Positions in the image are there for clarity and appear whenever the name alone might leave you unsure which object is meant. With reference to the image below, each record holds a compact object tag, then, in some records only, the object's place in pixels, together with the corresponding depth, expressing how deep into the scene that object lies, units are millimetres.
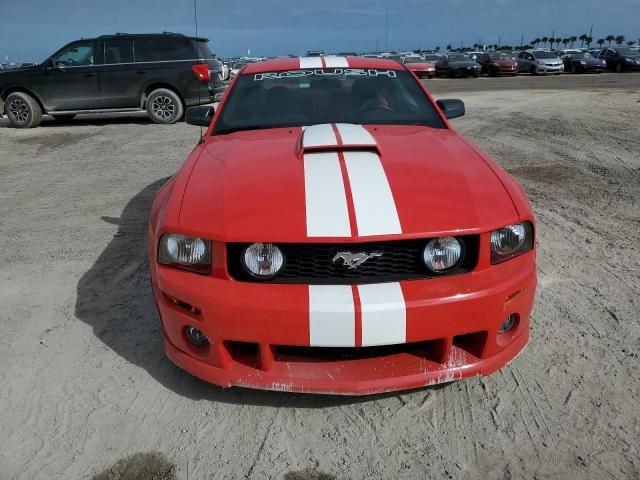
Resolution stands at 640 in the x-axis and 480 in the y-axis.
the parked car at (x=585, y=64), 27844
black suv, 10172
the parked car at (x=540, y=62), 27312
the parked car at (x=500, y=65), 27688
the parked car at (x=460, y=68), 27281
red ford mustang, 1943
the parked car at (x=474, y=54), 37909
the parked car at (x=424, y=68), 26673
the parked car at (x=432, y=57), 29881
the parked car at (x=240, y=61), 26925
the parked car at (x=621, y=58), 27672
